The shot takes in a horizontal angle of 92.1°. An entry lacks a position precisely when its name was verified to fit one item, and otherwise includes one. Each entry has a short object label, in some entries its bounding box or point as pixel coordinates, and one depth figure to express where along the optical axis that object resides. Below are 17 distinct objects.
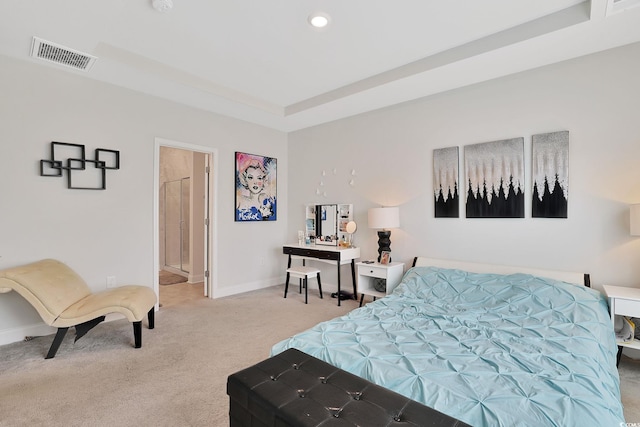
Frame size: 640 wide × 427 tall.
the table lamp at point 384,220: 3.74
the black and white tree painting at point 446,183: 3.49
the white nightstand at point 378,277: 3.64
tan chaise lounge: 2.48
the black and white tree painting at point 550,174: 2.84
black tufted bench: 1.15
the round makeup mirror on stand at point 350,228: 4.39
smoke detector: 2.17
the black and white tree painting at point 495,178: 3.07
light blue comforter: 1.26
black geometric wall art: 3.05
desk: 4.14
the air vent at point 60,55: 2.62
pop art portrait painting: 4.68
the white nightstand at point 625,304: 2.25
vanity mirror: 4.55
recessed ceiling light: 2.35
